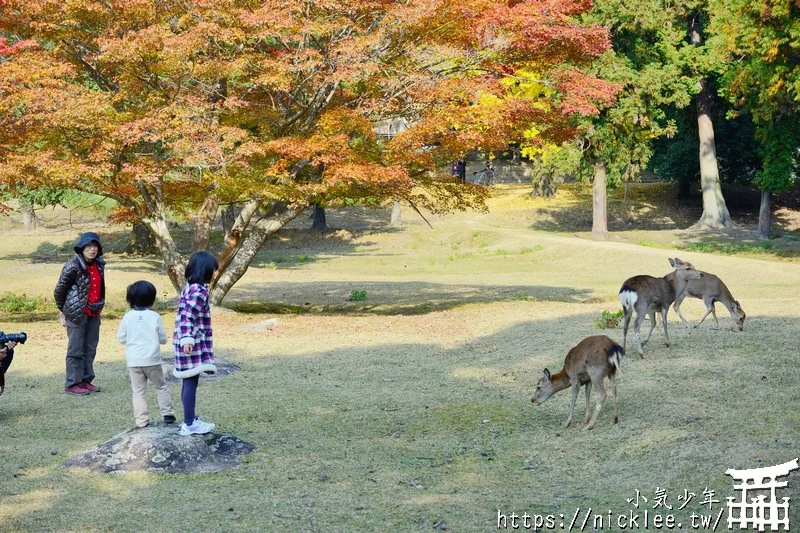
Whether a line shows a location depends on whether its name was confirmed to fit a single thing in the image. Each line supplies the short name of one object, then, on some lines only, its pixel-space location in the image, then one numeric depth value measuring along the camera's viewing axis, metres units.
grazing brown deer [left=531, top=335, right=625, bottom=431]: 10.09
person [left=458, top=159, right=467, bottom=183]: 55.73
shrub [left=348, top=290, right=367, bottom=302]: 25.47
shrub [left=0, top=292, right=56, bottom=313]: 24.23
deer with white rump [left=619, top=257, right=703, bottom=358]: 13.41
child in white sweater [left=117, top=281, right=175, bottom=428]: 9.59
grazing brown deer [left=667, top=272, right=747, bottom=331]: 15.41
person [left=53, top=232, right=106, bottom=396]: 12.48
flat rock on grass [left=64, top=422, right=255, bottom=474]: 8.71
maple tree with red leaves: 18.50
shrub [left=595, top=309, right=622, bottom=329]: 16.42
